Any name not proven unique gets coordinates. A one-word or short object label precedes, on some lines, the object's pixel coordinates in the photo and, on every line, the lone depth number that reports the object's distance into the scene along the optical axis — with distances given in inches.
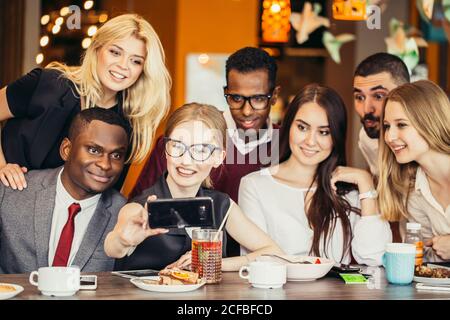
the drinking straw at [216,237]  108.8
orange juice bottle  119.0
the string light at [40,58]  136.5
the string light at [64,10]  137.9
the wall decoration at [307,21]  160.2
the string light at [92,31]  136.3
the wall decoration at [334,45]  158.2
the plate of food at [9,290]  92.7
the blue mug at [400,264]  109.5
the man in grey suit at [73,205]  129.7
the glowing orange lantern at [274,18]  147.3
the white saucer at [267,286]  103.1
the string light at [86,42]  136.3
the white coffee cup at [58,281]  94.0
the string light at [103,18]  136.4
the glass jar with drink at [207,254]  107.6
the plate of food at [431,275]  109.5
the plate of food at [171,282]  99.3
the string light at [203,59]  143.9
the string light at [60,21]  138.0
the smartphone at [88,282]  99.7
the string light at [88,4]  136.8
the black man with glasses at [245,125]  137.7
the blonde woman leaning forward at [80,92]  133.8
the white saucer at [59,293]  94.4
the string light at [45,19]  138.3
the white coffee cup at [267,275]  102.4
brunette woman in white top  135.8
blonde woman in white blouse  134.6
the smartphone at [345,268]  114.7
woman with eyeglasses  125.6
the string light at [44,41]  137.7
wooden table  96.7
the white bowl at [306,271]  109.4
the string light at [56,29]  137.8
